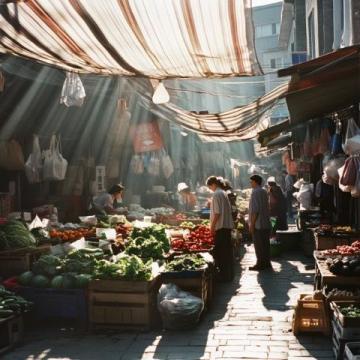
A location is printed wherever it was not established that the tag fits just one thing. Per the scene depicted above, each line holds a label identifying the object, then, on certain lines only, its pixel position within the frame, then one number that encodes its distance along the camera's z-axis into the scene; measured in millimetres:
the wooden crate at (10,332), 6535
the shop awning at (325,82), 7047
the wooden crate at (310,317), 6863
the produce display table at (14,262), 8688
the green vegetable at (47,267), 7988
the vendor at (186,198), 19344
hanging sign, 15750
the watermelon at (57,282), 7688
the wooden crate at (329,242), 10602
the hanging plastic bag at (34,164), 11898
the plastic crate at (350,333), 5660
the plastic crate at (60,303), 7547
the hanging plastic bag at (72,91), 10648
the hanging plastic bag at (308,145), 13609
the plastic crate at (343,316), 5690
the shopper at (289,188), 26217
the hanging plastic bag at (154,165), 19062
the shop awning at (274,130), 14225
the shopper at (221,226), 10555
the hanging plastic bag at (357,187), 8578
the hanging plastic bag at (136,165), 18203
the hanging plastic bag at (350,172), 8680
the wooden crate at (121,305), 7352
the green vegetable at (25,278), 7848
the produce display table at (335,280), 7242
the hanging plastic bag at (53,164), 12297
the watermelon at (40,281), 7758
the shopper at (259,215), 11758
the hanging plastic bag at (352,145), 8523
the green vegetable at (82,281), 7664
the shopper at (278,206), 16453
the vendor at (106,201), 14498
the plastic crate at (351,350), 5018
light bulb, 8625
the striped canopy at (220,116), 11953
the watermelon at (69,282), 7699
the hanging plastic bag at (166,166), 19156
